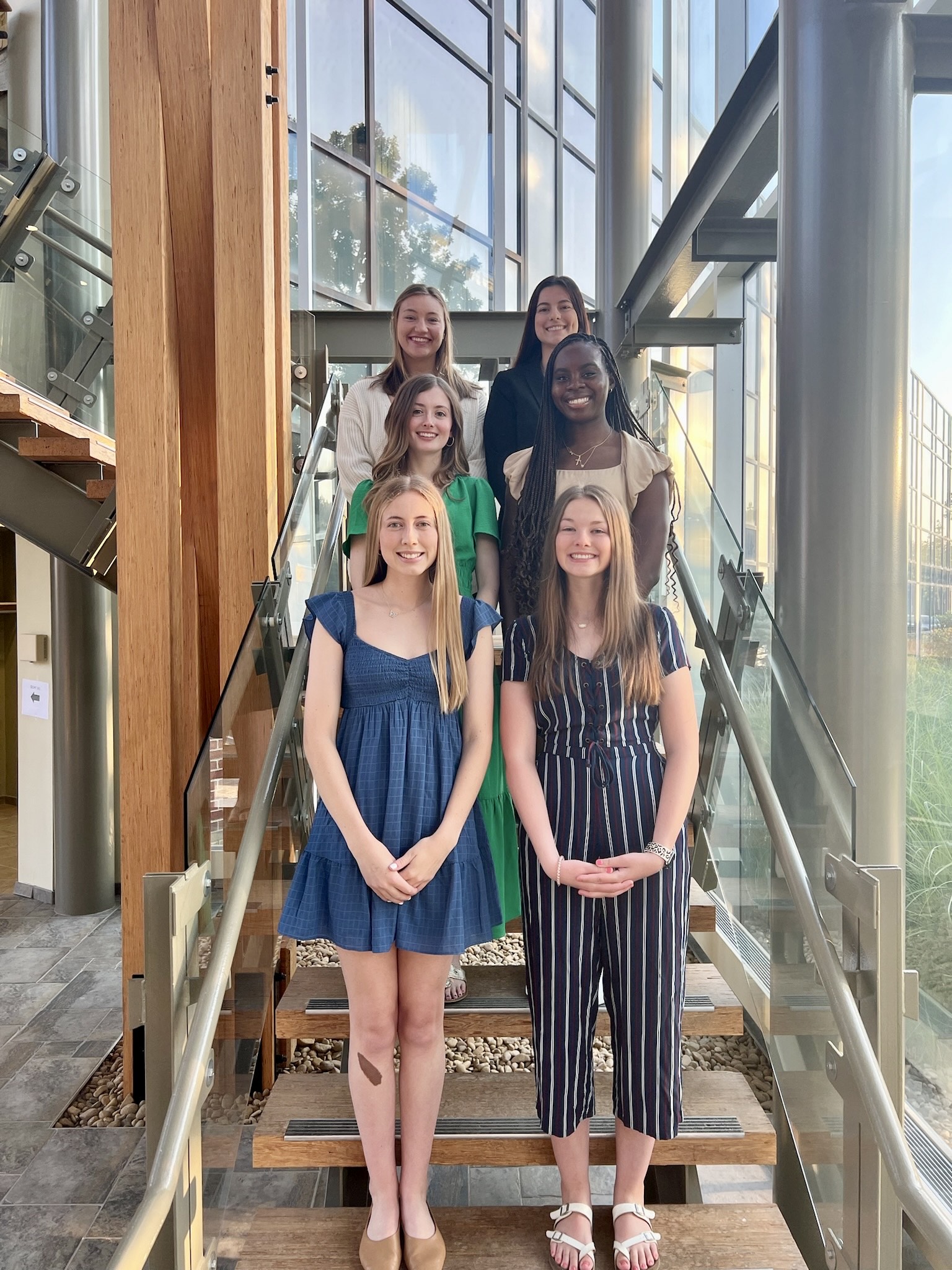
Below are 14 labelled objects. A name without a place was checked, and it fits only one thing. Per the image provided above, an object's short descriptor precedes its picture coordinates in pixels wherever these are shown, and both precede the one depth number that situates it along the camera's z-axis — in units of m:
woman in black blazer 2.90
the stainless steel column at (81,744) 7.00
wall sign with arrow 7.23
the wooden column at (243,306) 3.65
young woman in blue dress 2.01
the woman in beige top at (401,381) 2.86
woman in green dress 2.52
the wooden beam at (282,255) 4.41
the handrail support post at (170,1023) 1.89
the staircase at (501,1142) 2.14
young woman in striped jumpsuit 2.03
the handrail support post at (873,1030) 1.90
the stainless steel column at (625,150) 6.36
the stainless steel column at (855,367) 2.72
